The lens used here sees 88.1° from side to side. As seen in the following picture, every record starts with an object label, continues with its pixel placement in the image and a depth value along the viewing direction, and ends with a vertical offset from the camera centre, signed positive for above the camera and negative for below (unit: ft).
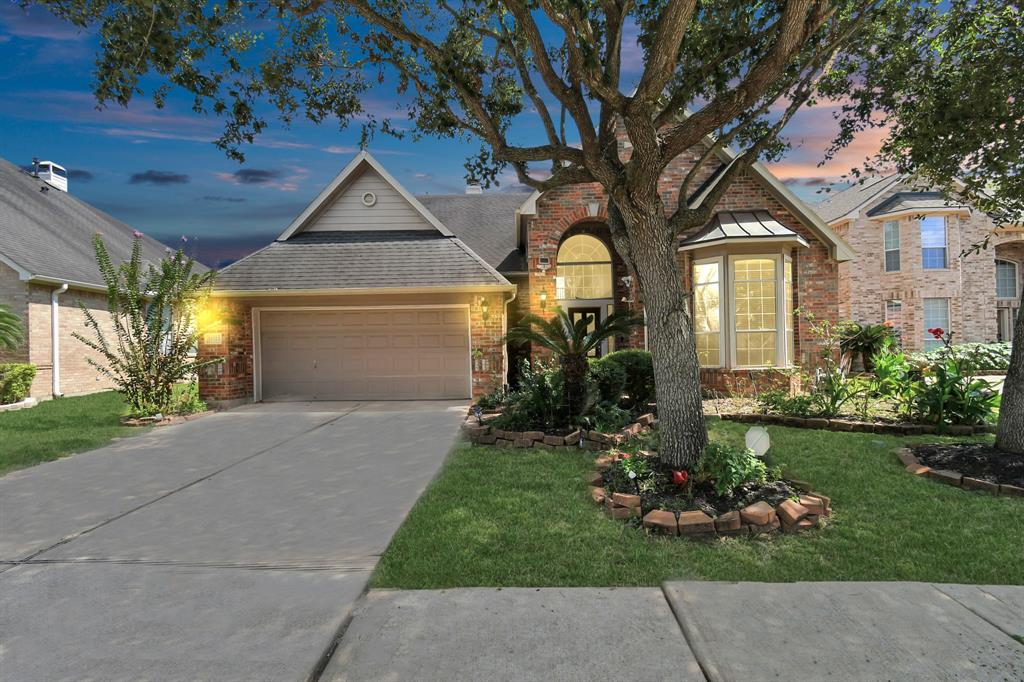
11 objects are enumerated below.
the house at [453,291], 37.65 +4.01
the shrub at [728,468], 15.37 -3.85
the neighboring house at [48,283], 45.55 +6.01
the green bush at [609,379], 29.40 -2.15
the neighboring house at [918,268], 66.90 +8.87
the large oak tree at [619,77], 17.35 +10.97
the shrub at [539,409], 26.35 -3.40
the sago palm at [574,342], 25.90 +0.00
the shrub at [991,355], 46.75 -1.89
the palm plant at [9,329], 41.69 +1.69
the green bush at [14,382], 41.57 -2.51
